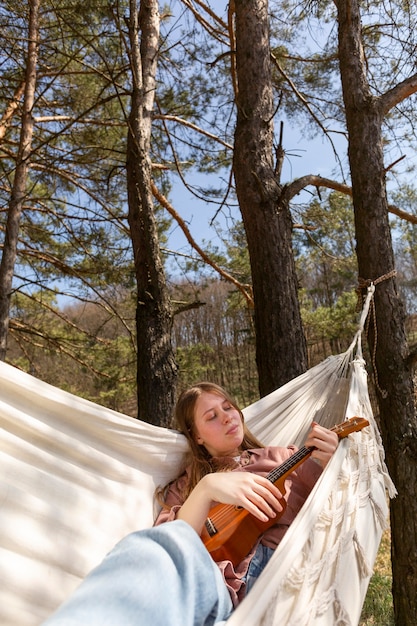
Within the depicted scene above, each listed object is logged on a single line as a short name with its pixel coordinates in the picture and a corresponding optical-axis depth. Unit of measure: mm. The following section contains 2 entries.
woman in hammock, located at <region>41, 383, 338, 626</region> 694
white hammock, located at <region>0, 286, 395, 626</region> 911
